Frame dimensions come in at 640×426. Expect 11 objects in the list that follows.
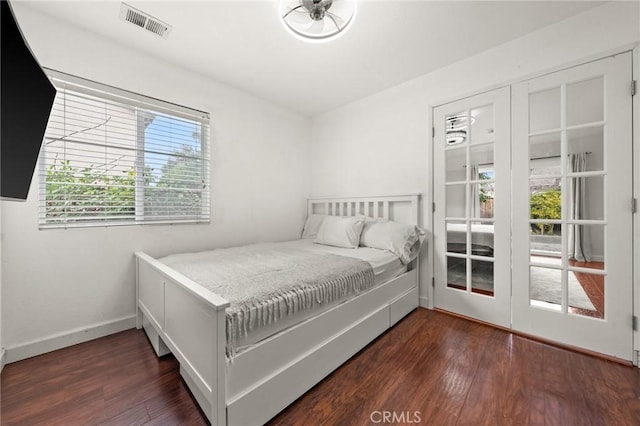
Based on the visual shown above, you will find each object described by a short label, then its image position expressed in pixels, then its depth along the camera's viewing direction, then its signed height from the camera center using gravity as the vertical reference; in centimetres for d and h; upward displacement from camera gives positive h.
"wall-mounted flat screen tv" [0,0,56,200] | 69 +34
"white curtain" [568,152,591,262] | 178 +0
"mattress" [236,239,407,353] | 115 -52
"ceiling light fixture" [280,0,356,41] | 153 +127
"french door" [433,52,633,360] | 166 +4
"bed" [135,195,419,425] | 102 -69
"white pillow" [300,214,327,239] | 321 -18
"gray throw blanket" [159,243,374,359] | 112 -39
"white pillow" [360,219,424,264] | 234 -27
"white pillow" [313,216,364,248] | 257 -22
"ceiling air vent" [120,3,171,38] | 170 +139
